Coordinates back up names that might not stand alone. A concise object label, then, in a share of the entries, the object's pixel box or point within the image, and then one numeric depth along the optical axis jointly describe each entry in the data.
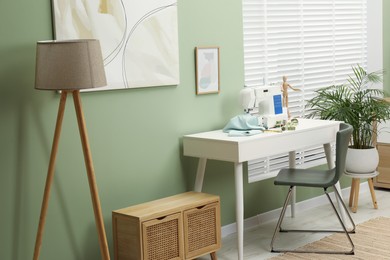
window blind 5.00
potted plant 5.15
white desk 4.12
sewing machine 4.54
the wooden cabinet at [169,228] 3.77
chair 4.22
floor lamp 3.30
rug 4.31
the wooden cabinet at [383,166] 5.84
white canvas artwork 3.77
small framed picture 4.55
